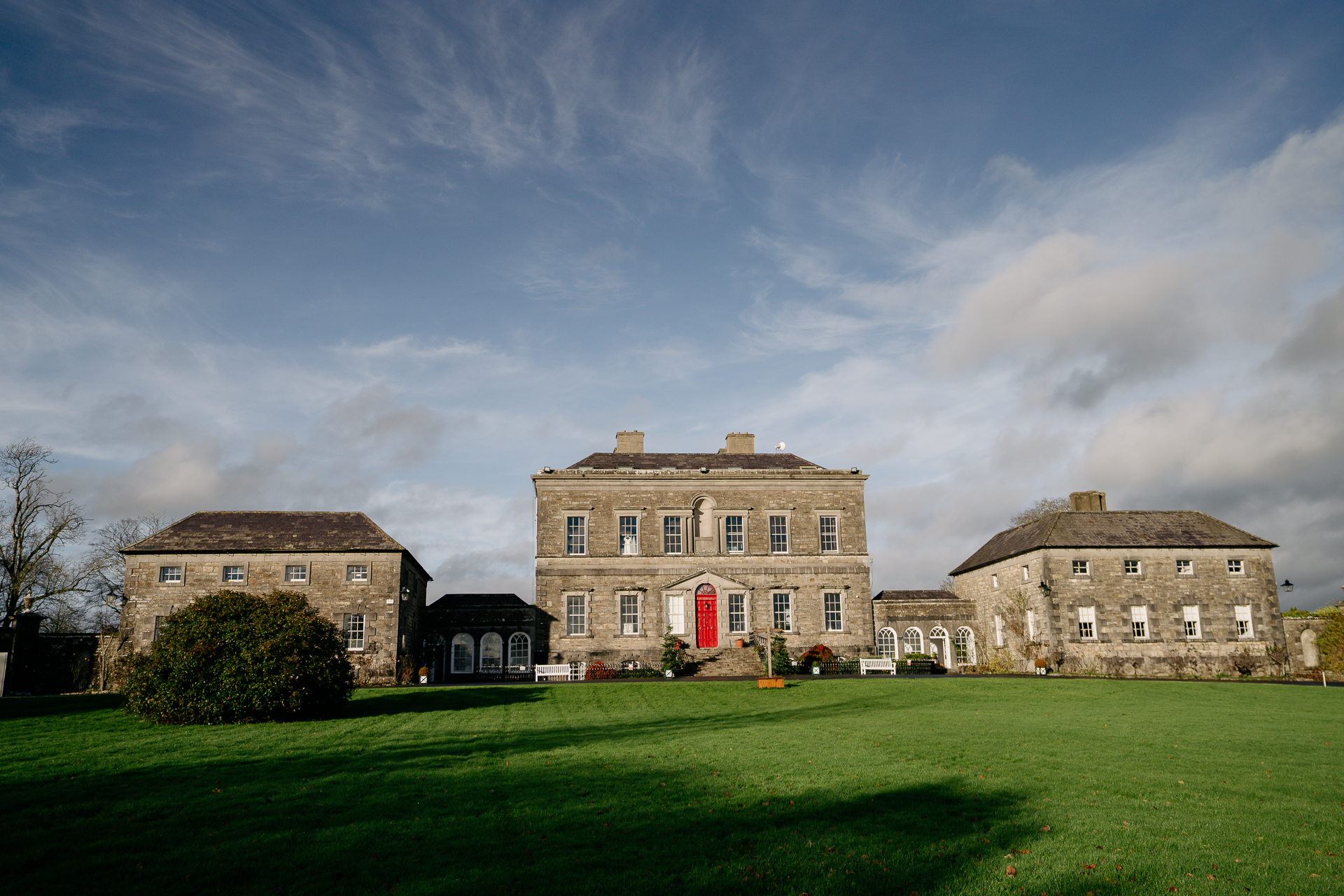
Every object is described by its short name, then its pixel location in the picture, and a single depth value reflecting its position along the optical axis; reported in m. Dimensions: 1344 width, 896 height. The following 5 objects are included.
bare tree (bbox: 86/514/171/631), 46.00
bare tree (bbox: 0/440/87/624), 41.56
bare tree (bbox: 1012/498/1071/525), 58.97
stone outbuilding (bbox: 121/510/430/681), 36.59
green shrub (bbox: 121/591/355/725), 17.94
